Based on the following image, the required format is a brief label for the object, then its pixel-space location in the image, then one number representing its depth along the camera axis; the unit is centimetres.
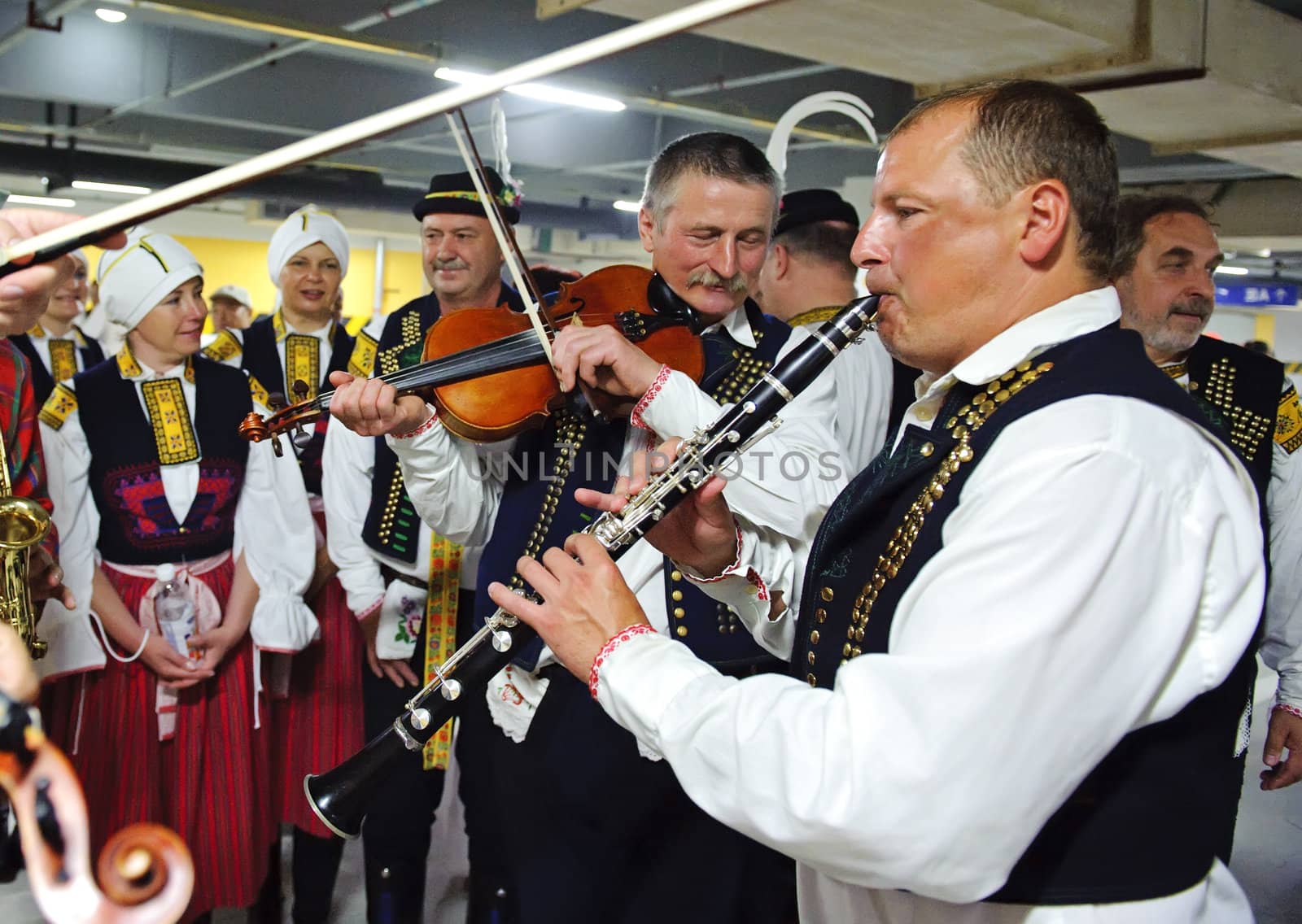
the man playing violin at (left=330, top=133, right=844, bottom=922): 190
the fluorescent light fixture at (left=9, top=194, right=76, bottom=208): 1267
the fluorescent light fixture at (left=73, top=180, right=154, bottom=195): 1020
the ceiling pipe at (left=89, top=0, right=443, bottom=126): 645
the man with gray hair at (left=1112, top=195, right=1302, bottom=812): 253
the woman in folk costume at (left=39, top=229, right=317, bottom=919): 258
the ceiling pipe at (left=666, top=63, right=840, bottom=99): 740
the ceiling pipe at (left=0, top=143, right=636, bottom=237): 960
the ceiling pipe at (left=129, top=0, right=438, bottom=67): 557
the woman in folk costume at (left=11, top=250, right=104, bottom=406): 520
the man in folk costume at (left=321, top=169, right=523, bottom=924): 266
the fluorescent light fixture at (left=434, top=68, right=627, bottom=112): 758
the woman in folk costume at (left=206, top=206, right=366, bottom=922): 296
